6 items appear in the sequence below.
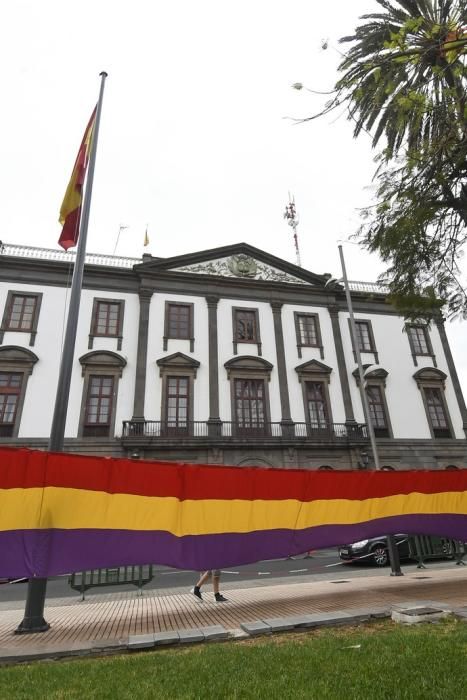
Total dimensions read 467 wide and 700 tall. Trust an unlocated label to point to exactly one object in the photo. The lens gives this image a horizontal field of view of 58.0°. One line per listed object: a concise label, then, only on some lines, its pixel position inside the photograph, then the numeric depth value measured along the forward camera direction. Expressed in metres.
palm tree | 4.91
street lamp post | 10.85
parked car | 13.84
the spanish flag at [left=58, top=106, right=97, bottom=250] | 9.51
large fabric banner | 5.98
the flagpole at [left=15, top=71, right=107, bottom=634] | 6.16
